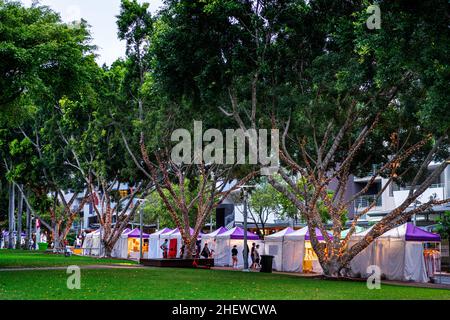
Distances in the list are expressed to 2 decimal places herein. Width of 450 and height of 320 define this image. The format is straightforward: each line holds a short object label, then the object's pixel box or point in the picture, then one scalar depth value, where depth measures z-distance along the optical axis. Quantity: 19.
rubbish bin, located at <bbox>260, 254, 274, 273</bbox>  34.27
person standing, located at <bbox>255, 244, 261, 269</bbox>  38.41
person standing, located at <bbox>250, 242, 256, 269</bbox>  38.88
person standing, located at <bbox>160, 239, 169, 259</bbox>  45.22
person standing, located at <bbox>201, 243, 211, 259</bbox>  40.59
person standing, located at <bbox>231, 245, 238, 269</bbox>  39.66
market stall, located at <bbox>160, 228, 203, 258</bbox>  45.92
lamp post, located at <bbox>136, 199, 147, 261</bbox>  45.44
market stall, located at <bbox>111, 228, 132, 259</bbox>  53.78
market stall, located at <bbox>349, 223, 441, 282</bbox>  29.78
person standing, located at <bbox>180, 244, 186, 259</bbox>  38.51
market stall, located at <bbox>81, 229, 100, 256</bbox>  58.51
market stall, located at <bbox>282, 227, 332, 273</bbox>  36.31
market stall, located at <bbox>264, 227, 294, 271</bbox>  38.09
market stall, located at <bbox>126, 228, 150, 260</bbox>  53.03
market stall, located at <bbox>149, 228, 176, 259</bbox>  50.03
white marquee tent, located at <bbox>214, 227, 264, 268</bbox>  42.34
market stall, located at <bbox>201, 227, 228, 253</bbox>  44.22
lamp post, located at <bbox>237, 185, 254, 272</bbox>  33.49
